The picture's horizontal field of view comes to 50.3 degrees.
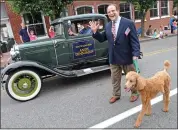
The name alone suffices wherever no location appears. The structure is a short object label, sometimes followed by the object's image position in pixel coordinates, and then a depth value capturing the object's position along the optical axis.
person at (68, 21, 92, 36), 5.31
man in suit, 3.30
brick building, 14.11
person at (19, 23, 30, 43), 8.21
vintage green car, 4.55
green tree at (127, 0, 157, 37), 13.52
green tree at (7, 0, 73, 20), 10.13
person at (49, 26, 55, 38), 5.65
